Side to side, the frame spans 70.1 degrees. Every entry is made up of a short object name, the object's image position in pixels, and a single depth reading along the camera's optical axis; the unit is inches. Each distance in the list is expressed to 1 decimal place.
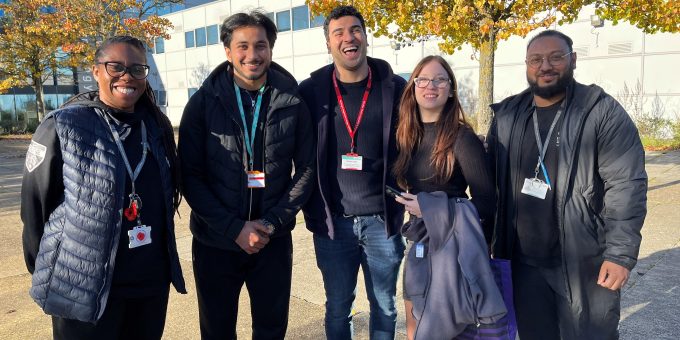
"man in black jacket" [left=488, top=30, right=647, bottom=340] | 103.9
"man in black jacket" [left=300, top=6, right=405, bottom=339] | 124.0
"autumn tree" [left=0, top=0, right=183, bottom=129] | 767.7
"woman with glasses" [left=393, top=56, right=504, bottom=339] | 106.6
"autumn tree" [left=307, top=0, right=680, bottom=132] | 292.8
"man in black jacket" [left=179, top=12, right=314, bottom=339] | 117.1
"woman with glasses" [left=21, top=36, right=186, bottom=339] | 93.3
